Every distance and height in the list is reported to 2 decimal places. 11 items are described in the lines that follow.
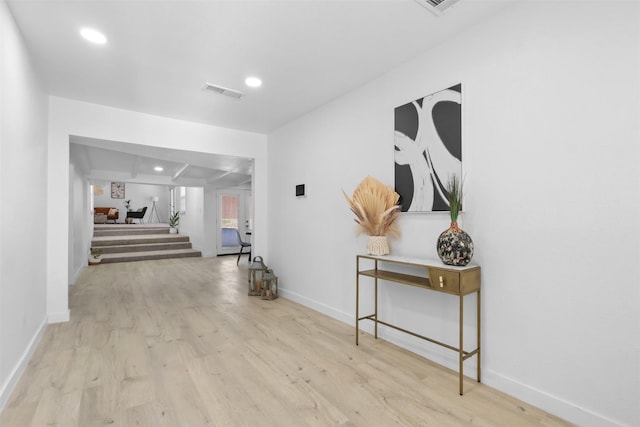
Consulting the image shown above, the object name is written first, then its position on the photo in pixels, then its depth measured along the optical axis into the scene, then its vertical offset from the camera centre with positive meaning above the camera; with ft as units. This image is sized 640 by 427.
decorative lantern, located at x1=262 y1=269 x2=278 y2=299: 14.12 -3.40
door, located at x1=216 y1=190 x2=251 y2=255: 30.32 -0.50
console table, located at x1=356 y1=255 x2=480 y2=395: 6.46 -1.52
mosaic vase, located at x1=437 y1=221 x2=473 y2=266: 6.64 -0.72
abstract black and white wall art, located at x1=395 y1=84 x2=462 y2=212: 7.54 +1.74
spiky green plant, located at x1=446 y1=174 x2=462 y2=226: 6.95 +0.35
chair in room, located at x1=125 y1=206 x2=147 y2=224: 43.88 -0.31
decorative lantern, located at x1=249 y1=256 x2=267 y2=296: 14.67 -3.16
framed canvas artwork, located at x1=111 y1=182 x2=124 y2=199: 46.16 +3.33
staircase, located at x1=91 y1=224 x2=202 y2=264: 27.62 -3.04
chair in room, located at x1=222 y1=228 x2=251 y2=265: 31.07 -2.45
